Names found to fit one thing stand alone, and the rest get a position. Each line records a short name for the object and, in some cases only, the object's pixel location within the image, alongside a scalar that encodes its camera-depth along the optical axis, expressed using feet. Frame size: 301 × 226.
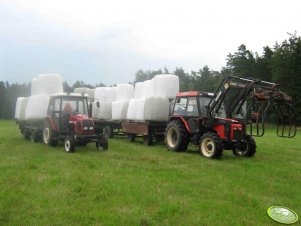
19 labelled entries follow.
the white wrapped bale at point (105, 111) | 52.99
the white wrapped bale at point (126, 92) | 51.08
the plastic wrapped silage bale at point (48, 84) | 44.80
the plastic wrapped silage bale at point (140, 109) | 42.26
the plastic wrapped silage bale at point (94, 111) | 54.41
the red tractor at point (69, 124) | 36.28
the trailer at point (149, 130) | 42.07
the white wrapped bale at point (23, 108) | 49.30
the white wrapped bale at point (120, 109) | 49.10
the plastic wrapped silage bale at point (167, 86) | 42.34
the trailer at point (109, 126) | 51.22
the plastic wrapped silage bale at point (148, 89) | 43.76
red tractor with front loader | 31.18
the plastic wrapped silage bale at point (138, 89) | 46.90
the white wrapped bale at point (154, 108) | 41.48
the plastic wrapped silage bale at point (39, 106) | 43.38
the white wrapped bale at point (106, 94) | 53.73
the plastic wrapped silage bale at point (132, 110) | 44.45
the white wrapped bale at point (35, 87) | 45.27
